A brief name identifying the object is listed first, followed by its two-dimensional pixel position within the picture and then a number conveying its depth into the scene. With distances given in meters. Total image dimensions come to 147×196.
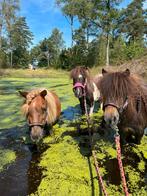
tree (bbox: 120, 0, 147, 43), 26.48
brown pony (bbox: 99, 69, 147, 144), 1.99
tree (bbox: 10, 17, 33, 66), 32.96
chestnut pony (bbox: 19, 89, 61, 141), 2.52
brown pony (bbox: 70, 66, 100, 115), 3.99
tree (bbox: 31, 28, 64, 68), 42.02
